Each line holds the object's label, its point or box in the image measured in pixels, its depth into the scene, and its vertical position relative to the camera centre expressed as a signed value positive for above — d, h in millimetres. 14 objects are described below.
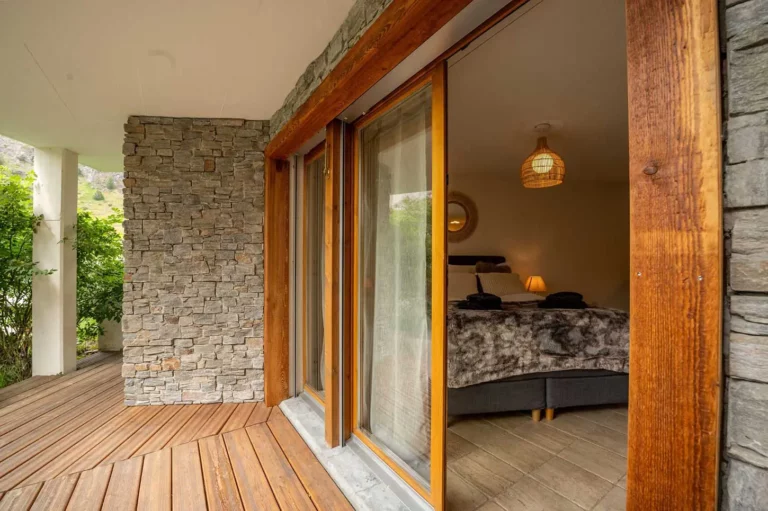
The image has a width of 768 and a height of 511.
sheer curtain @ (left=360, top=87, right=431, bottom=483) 1572 -129
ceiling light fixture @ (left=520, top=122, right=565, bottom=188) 2857 +829
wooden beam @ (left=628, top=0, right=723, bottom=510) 543 +2
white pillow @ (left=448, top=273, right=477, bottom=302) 3932 -379
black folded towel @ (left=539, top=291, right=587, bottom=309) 2959 -441
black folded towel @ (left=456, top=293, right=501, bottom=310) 2861 -433
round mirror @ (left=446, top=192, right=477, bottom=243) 4895 +607
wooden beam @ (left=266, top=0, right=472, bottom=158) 1123 +891
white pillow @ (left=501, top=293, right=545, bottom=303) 3848 -529
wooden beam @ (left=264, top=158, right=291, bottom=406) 2781 -217
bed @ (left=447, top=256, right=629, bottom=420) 2367 -815
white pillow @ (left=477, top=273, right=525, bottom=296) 4340 -395
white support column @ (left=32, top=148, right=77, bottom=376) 3428 -99
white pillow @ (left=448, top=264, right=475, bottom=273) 4709 -180
